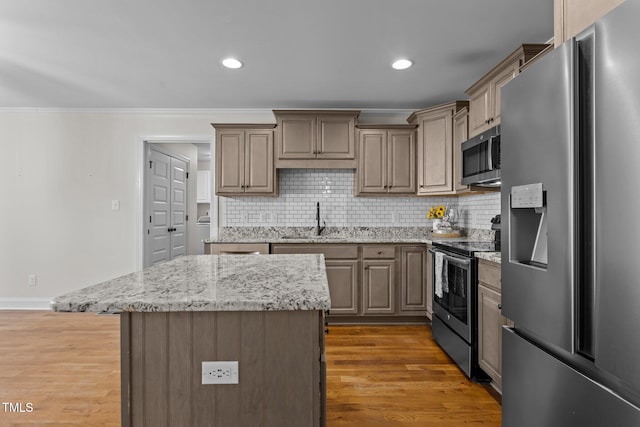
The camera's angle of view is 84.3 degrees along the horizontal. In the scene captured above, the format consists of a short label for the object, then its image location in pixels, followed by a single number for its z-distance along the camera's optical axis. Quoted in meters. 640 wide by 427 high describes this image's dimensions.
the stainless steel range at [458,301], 2.54
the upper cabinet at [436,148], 3.66
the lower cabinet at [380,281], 3.75
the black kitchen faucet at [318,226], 4.28
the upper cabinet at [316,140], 4.01
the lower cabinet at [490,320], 2.23
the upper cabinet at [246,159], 4.05
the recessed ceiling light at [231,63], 2.98
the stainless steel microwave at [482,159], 2.50
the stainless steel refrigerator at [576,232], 0.77
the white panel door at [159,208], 4.67
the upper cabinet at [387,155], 4.07
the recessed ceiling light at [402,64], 2.97
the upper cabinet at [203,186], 7.94
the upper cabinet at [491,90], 2.33
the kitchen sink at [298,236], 4.29
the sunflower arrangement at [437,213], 4.12
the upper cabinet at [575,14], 0.98
